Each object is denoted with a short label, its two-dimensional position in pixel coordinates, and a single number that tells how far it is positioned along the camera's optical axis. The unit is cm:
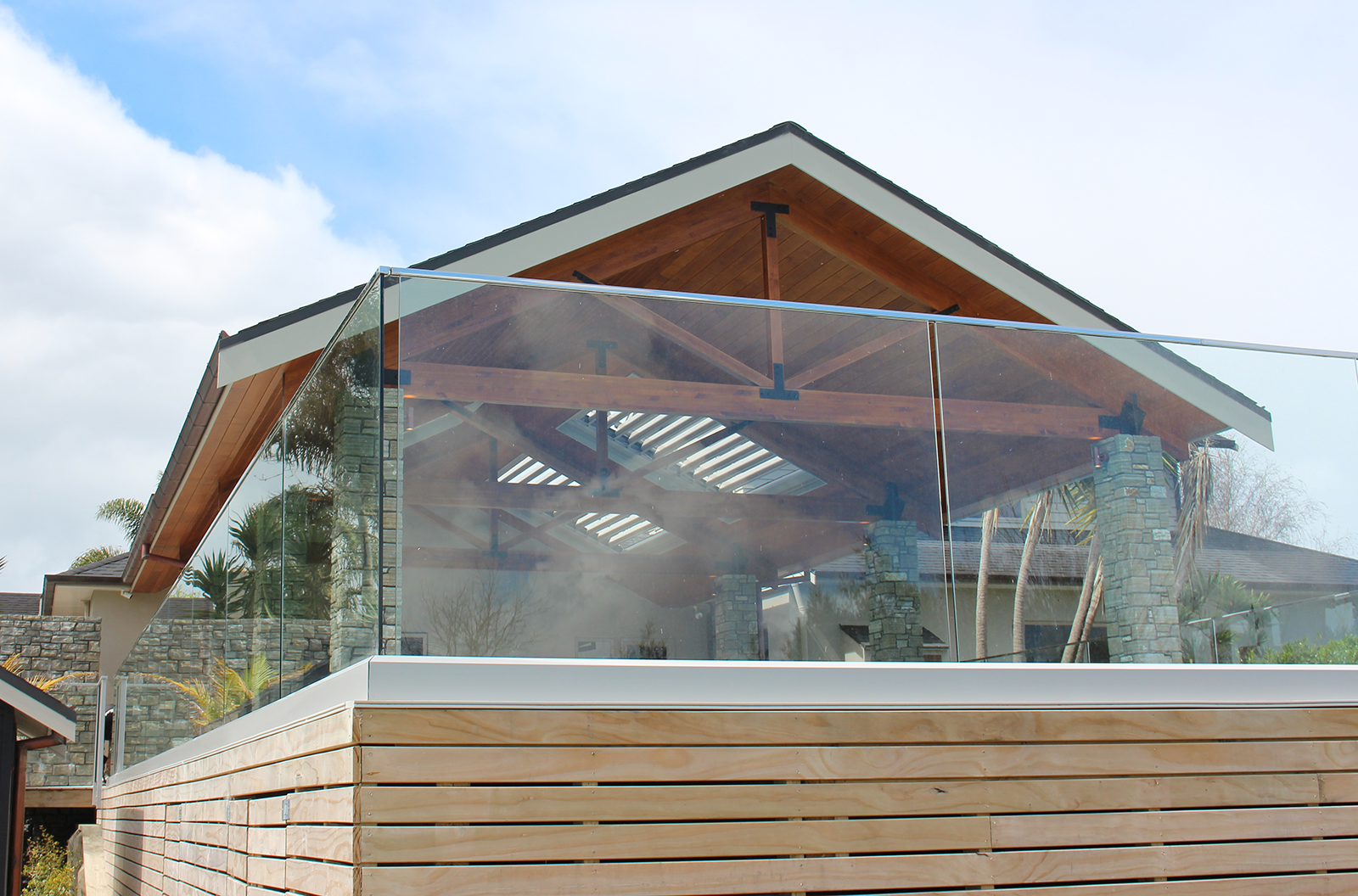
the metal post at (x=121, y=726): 1142
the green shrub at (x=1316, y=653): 460
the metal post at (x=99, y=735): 1305
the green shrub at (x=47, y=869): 1336
